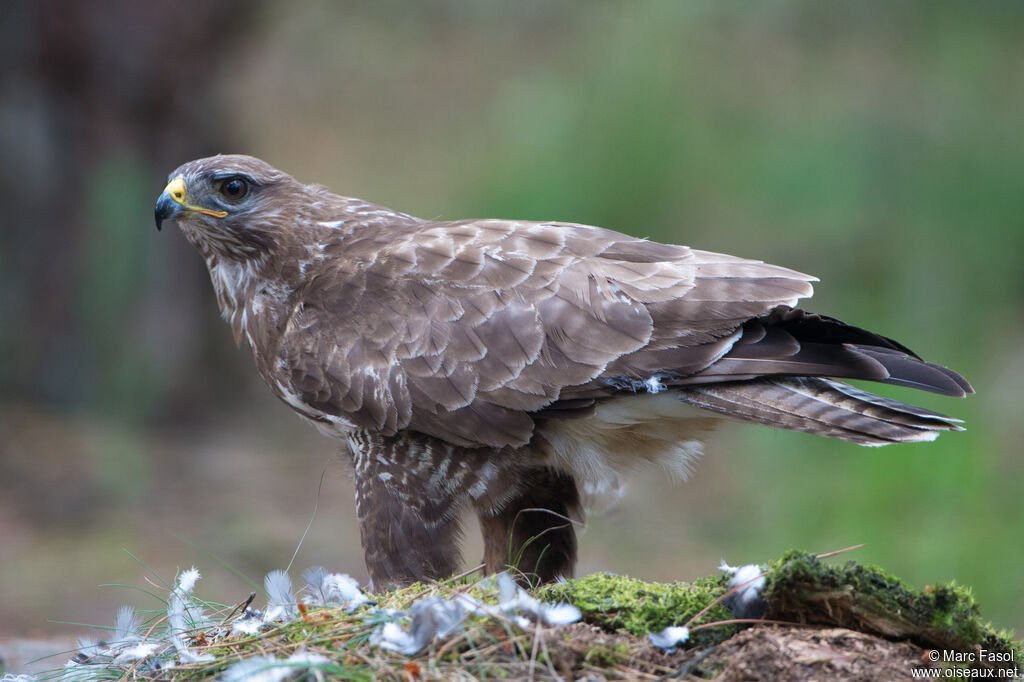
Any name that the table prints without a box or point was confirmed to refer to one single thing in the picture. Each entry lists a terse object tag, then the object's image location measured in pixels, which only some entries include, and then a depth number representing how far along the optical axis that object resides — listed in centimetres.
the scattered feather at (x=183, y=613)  664
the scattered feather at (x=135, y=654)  651
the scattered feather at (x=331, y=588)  684
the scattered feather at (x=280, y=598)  657
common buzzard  706
